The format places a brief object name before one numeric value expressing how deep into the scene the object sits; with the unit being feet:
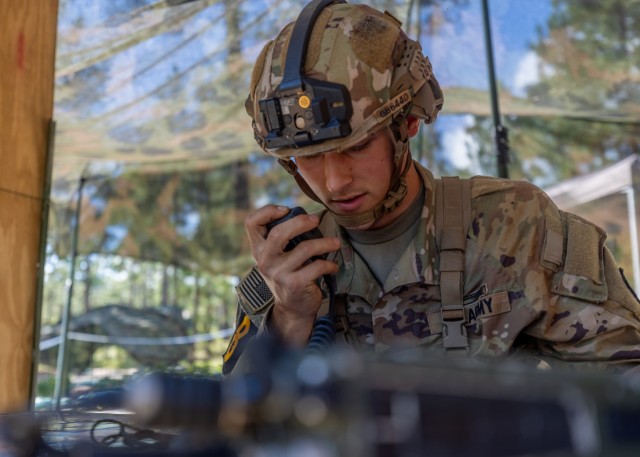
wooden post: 9.71
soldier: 6.06
